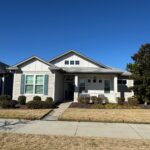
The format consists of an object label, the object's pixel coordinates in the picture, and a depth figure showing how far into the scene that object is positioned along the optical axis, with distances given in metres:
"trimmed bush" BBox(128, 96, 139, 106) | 21.43
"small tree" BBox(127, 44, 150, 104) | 22.17
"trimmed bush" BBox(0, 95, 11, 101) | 19.66
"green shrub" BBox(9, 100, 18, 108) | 17.84
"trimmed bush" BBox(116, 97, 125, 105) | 22.00
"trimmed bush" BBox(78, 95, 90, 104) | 21.80
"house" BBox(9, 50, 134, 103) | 20.86
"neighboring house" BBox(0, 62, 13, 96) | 23.72
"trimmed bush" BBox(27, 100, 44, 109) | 17.69
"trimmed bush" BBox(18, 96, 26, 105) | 20.12
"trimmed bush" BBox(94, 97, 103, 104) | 22.25
